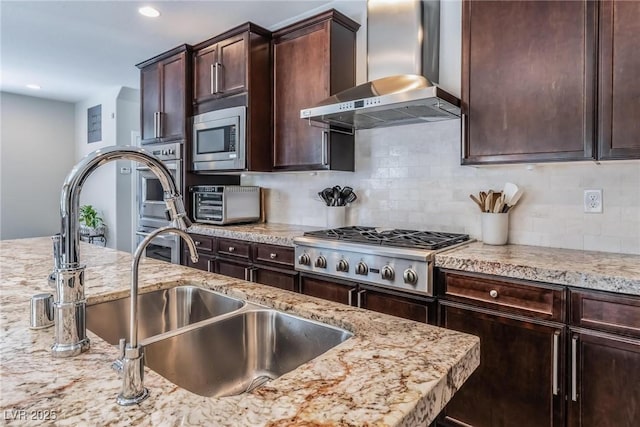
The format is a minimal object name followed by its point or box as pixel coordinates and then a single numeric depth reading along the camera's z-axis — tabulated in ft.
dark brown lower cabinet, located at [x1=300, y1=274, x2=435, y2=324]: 5.99
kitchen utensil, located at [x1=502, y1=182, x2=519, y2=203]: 6.86
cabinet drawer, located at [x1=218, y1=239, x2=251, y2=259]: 8.70
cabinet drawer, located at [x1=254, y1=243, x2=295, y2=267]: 7.82
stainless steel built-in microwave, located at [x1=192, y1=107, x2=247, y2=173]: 9.57
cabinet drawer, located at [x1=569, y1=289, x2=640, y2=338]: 4.43
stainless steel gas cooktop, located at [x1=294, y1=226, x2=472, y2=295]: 5.93
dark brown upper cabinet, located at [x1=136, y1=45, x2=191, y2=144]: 10.93
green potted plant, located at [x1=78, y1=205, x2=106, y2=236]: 17.29
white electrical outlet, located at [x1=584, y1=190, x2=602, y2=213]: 6.26
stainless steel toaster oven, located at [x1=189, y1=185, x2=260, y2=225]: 9.90
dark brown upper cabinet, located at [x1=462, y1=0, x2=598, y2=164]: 5.56
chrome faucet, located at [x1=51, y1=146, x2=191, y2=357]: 2.42
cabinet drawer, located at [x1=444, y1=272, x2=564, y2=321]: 4.93
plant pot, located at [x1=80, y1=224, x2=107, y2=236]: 17.42
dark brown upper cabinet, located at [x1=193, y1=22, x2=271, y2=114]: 9.43
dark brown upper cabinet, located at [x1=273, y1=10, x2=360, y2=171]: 8.55
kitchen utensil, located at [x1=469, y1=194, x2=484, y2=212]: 7.01
